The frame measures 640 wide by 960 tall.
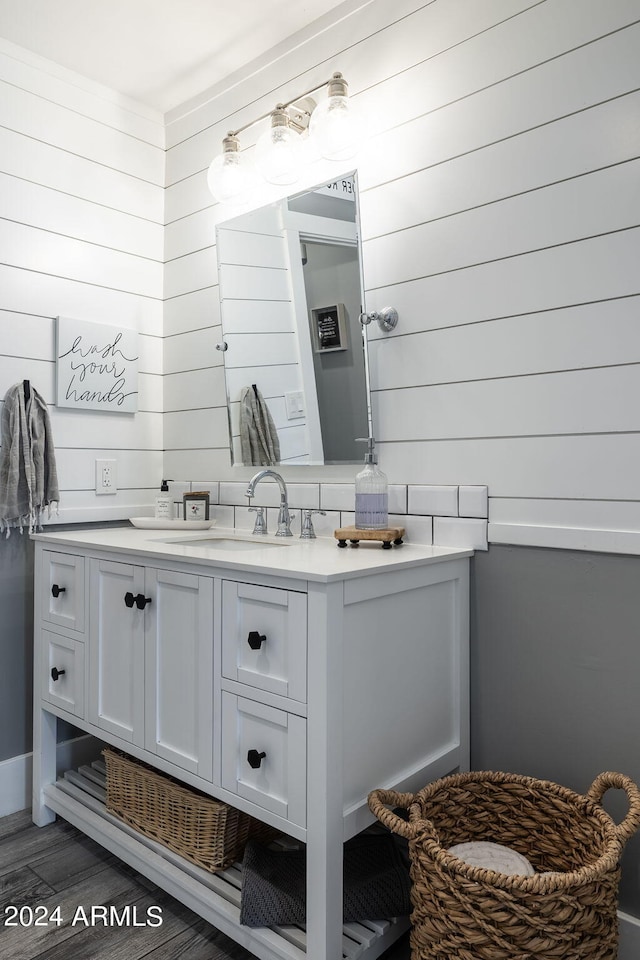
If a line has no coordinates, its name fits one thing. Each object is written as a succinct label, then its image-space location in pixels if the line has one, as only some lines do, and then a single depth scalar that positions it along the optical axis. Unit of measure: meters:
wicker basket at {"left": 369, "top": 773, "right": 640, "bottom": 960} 1.04
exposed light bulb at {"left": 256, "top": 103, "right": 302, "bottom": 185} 1.86
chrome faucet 1.90
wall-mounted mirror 1.80
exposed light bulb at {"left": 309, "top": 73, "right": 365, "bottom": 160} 1.73
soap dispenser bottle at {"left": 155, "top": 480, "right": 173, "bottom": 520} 2.23
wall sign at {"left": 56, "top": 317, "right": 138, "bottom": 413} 2.10
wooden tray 1.59
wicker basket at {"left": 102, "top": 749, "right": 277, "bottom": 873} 1.50
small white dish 2.11
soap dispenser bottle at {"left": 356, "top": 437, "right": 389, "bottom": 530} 1.66
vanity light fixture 1.75
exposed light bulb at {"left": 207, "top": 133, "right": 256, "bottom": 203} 1.99
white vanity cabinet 1.19
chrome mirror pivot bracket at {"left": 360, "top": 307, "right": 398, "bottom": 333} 1.73
